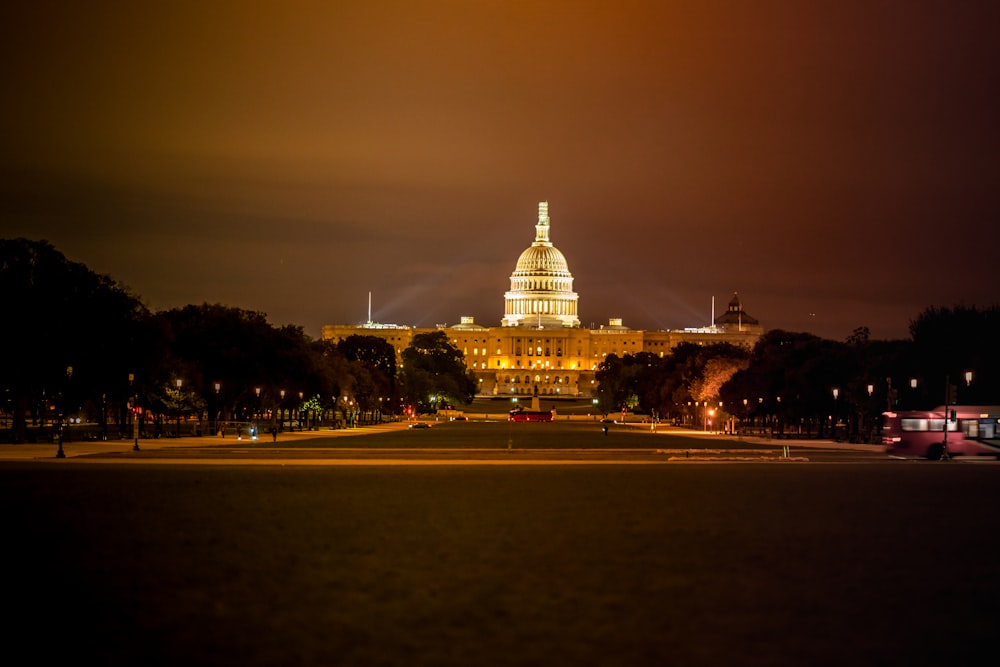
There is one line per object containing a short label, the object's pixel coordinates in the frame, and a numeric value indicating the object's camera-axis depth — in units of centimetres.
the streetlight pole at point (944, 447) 5869
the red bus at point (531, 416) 16475
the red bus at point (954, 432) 5916
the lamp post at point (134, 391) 6941
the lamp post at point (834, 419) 9031
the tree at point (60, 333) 7038
